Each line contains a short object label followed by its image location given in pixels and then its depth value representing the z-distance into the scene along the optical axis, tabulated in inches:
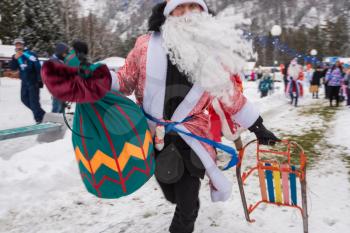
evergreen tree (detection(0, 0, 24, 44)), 1144.8
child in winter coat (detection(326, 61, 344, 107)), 497.7
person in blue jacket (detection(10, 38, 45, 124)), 280.4
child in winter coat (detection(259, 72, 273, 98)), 666.8
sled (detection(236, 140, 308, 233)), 104.8
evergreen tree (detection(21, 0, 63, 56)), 1171.9
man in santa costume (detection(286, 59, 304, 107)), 523.0
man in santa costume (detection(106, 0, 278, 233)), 81.7
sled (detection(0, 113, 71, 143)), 197.9
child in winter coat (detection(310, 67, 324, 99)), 651.5
